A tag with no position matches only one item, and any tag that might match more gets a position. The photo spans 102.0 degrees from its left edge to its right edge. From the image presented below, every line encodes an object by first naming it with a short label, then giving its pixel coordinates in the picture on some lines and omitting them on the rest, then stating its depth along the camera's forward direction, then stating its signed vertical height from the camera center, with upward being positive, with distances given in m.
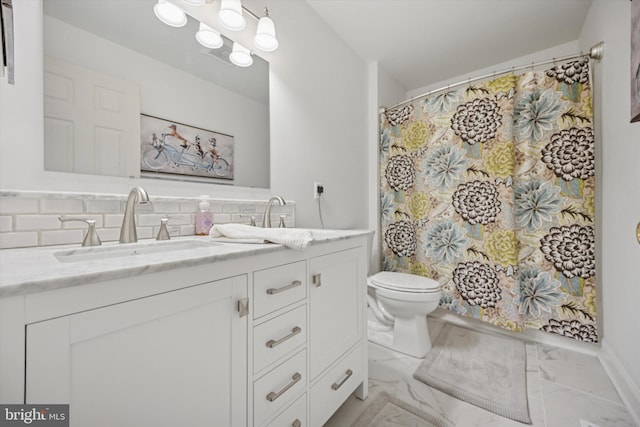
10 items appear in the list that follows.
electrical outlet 1.78 +0.15
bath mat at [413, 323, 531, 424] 1.23 -0.90
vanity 0.42 -0.27
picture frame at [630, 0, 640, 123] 0.92 +0.55
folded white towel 0.81 -0.08
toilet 1.60 -0.60
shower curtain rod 1.50 +0.94
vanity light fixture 1.09 +0.88
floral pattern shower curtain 1.58 +0.07
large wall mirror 0.85 +0.50
